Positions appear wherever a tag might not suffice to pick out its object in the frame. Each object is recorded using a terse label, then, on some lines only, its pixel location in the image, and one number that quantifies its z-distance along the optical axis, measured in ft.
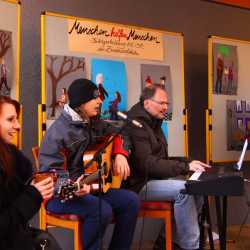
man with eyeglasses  9.50
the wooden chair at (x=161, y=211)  9.40
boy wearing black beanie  8.30
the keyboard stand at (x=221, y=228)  9.14
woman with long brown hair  5.85
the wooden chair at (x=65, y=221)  8.36
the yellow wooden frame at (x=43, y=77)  10.22
